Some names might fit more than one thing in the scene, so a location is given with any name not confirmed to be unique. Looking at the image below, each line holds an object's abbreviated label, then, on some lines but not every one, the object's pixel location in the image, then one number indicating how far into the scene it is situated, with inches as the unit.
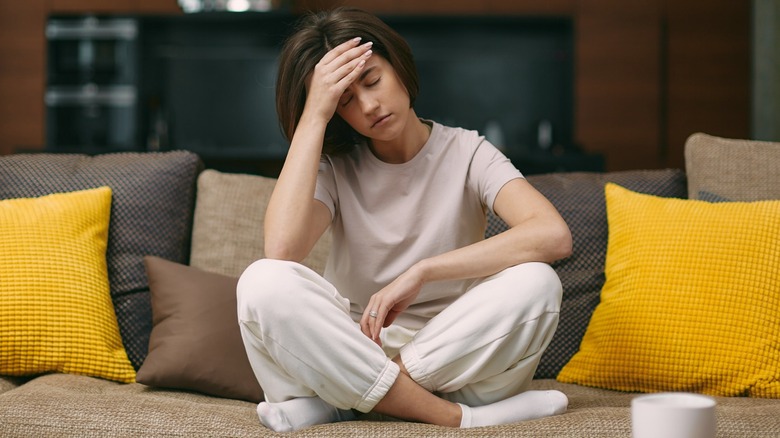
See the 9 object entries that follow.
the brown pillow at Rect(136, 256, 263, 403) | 131.7
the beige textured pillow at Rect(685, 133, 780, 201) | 142.0
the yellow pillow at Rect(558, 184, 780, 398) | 130.0
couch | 120.7
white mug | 92.6
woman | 118.8
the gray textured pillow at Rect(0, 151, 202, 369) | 141.1
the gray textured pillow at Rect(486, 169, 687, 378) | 138.9
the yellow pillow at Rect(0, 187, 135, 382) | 134.1
